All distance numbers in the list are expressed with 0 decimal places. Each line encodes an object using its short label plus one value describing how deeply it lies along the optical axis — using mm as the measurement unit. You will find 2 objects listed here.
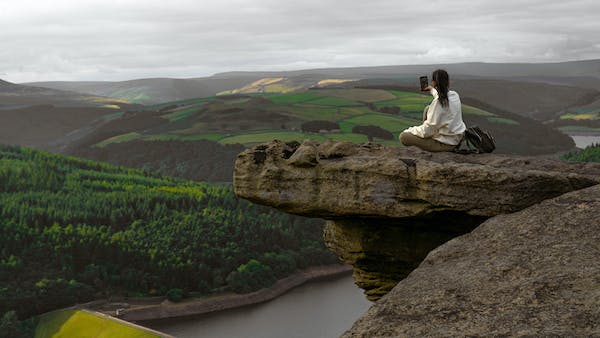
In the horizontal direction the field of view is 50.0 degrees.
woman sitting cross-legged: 15625
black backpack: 15953
